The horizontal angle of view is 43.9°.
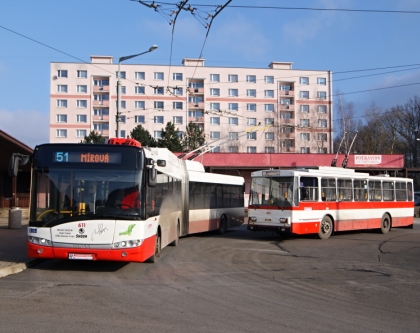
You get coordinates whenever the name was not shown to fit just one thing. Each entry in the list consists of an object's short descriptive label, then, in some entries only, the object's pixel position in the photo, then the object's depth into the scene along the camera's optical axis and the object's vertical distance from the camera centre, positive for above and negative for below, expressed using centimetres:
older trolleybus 1856 -20
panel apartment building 6956 +1321
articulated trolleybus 1071 -9
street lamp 2311 +490
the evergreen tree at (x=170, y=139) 5119 +573
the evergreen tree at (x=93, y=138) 5078 +590
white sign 4503 +316
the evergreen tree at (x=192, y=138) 5519 +628
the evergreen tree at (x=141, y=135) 4975 +592
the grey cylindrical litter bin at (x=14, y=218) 2185 -85
